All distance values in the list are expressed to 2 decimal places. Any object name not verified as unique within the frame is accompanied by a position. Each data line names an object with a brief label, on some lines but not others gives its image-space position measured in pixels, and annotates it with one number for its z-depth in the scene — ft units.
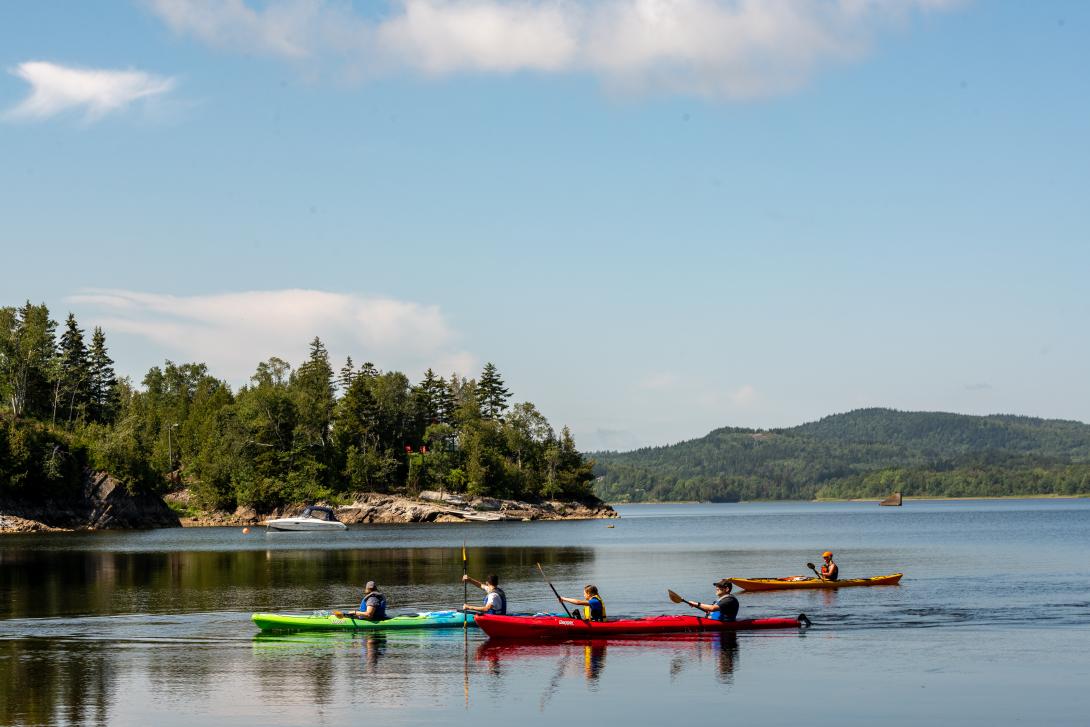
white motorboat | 454.81
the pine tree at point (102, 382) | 631.44
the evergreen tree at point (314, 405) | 575.79
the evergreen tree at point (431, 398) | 628.69
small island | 482.69
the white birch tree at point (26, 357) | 516.32
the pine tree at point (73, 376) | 566.35
